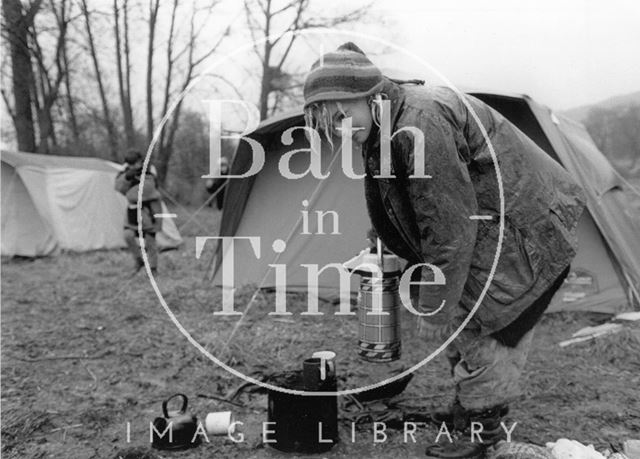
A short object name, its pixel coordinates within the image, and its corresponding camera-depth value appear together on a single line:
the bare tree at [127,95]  11.65
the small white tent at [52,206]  9.42
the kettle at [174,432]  2.70
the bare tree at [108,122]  14.96
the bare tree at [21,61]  11.93
